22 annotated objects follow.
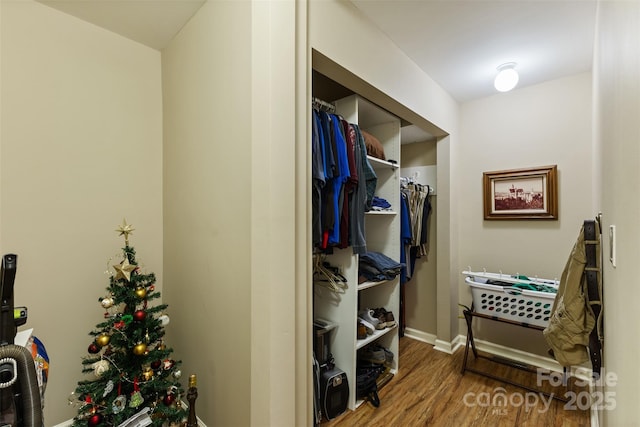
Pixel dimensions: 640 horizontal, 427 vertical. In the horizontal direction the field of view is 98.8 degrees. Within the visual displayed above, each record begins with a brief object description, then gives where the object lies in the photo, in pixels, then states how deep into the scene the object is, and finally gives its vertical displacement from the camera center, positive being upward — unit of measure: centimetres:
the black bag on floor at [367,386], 190 -121
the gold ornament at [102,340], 126 -58
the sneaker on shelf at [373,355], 216 -114
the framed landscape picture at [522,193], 233 +18
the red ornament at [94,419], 118 -89
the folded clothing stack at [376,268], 210 -43
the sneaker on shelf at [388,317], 220 -85
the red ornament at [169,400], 133 -90
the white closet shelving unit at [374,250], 187 -35
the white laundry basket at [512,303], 198 -68
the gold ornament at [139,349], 129 -64
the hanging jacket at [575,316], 131 -50
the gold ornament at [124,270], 134 -28
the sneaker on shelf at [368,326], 204 -84
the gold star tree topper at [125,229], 139 -8
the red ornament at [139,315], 132 -49
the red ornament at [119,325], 129 -53
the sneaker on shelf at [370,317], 212 -81
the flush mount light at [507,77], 211 +105
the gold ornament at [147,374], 130 -76
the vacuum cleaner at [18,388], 77 -51
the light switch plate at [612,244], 82 -10
